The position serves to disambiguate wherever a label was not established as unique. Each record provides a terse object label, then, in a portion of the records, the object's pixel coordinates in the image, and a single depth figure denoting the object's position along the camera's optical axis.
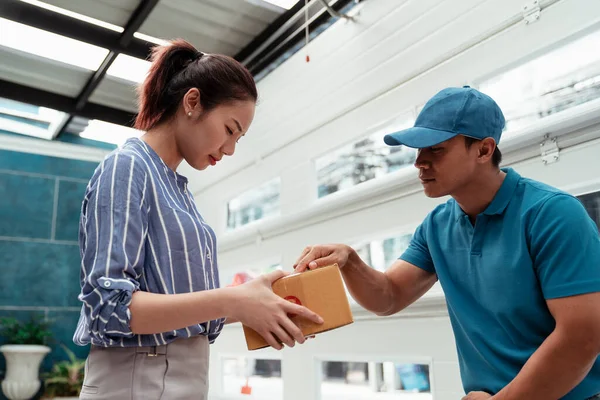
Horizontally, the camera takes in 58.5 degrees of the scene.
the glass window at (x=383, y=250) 3.40
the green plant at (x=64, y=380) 6.20
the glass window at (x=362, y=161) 3.48
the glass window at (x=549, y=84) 2.50
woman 1.00
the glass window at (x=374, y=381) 3.13
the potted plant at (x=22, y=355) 6.01
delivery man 1.28
